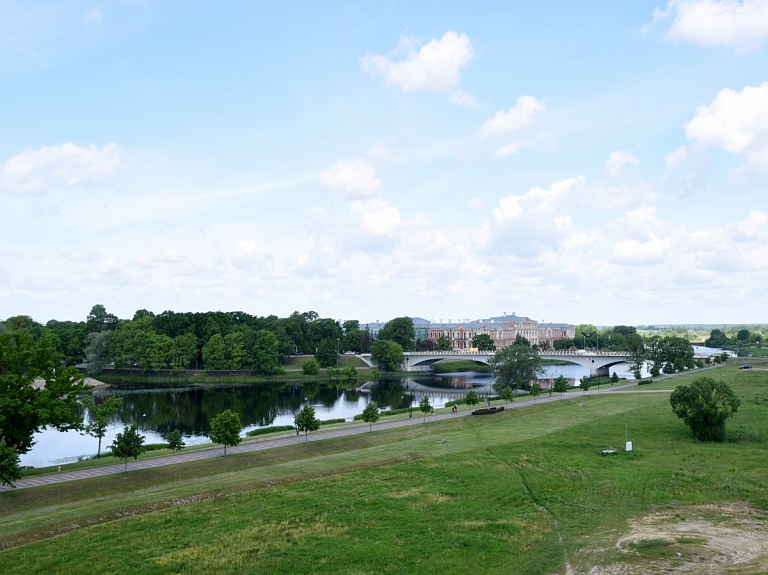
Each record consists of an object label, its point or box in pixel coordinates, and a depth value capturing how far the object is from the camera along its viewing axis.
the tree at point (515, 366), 98.06
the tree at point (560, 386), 87.62
